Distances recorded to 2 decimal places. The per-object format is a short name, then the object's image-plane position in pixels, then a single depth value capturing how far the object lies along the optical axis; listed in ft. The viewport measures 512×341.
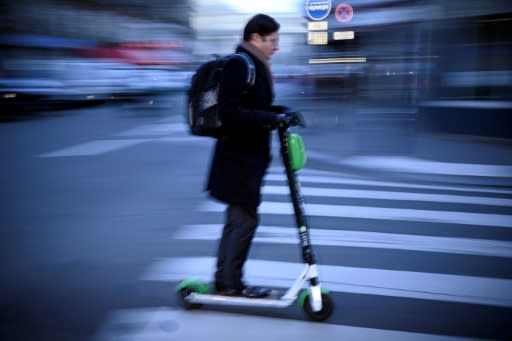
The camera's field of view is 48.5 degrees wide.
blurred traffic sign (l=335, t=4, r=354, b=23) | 34.63
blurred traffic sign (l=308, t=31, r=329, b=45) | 41.15
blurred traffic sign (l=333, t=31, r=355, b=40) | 39.38
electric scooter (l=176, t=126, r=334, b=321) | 11.33
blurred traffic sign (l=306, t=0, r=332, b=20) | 33.09
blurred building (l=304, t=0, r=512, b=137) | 34.07
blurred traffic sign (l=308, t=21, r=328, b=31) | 37.92
